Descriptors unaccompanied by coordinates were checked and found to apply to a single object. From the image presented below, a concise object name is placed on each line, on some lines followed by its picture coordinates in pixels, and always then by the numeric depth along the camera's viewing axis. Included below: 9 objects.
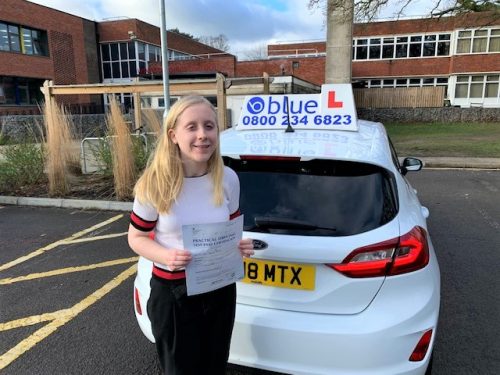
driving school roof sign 3.33
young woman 1.80
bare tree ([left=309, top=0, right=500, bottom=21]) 16.17
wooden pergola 8.61
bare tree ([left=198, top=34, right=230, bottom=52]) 65.40
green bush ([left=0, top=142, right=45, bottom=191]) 8.23
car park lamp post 8.41
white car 2.09
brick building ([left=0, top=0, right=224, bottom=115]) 26.86
